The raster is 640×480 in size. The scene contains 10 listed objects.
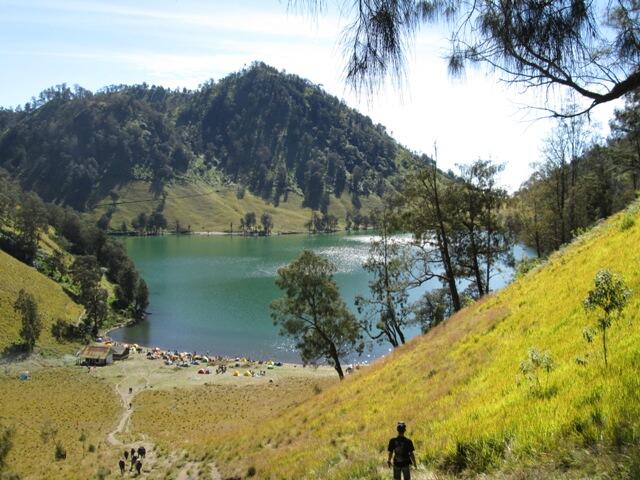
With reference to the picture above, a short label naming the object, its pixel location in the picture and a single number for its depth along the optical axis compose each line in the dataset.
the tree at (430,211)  33.00
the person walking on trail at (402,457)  8.49
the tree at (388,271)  39.22
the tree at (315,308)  39.72
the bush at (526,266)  28.15
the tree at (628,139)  35.65
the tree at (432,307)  41.34
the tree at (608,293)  8.91
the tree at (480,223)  33.56
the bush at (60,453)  32.83
